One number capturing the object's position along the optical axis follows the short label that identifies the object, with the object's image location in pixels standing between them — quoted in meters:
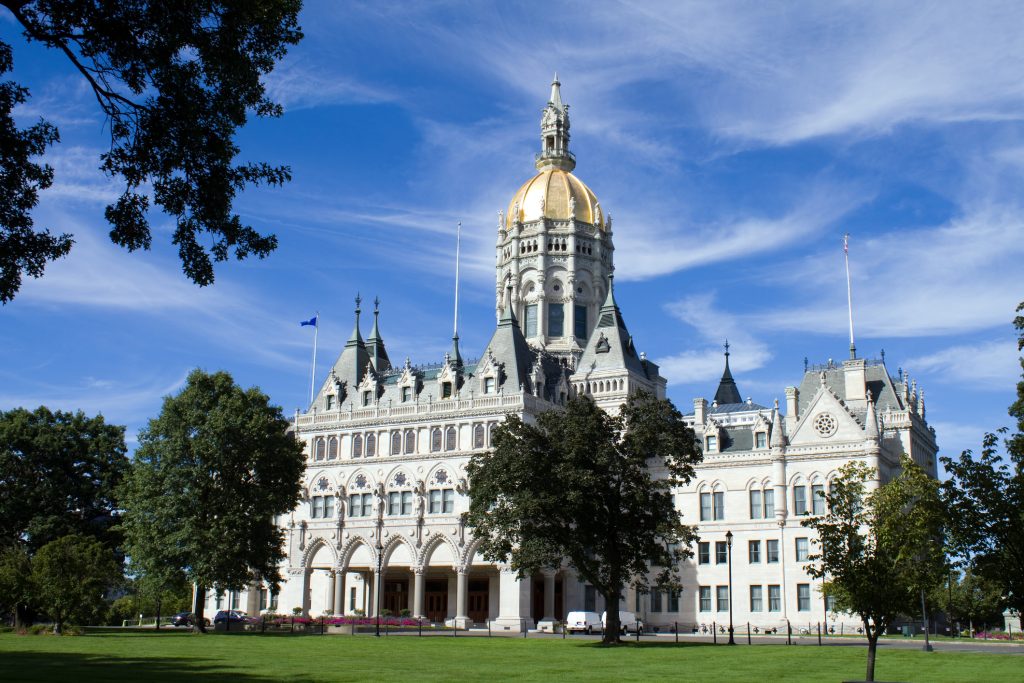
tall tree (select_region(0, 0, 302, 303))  20.59
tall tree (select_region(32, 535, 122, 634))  58.38
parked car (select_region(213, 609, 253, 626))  80.93
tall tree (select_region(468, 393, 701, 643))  53.62
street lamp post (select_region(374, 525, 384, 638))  88.51
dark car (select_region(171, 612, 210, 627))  87.20
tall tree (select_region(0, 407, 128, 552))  76.19
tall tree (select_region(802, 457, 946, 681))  31.16
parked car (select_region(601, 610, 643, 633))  79.35
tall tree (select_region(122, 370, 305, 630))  63.31
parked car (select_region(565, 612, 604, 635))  74.81
